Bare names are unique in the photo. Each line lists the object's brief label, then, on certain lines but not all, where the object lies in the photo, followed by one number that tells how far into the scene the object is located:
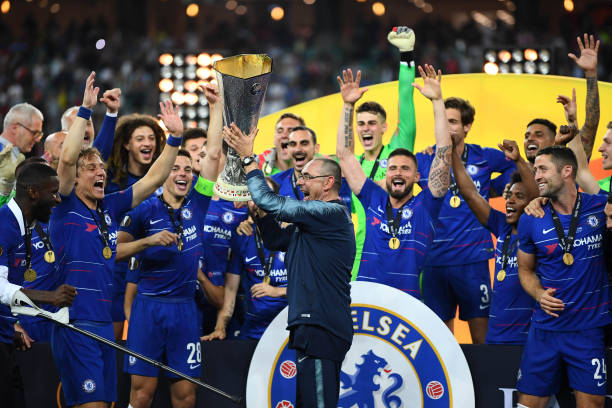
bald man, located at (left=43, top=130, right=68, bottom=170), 14.25
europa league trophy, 9.68
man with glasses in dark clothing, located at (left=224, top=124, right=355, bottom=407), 10.14
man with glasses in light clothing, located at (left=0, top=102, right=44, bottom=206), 14.62
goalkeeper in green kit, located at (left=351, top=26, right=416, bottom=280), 14.08
